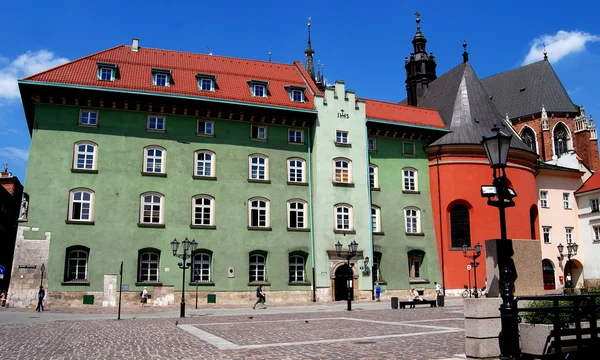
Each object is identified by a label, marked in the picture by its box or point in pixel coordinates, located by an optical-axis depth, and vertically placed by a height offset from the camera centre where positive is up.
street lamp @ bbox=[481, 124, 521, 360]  9.98 +1.58
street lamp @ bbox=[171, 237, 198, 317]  27.69 +1.62
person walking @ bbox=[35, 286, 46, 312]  29.73 -1.11
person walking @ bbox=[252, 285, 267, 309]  32.26 -1.08
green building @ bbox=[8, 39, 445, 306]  34.00 +6.20
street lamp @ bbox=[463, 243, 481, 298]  36.24 +1.57
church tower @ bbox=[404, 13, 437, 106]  59.66 +22.37
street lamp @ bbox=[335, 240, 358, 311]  29.10 +1.69
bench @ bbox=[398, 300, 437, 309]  30.42 -1.43
